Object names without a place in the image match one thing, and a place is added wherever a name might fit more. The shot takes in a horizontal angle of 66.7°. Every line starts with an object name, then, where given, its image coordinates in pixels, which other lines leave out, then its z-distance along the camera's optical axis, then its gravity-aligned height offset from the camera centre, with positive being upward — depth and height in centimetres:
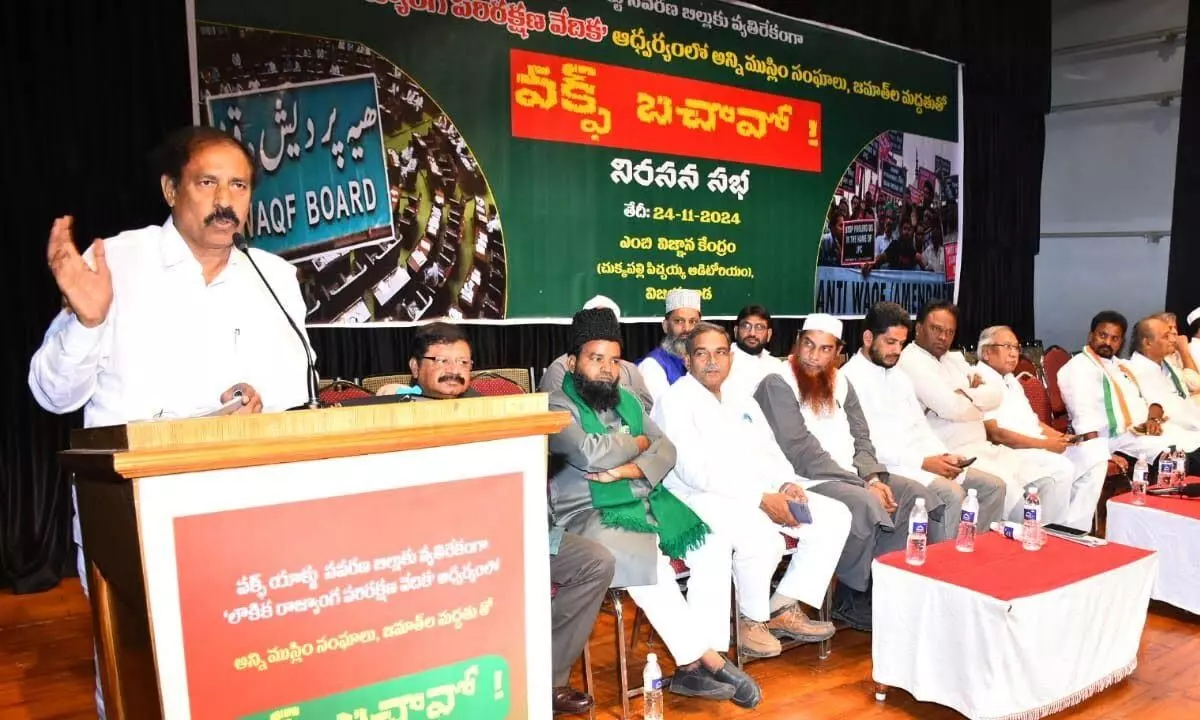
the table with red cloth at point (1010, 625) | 257 -104
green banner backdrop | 428 +75
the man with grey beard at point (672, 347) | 432 -34
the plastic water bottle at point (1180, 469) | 414 -91
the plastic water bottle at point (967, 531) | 307 -86
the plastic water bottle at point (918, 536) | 291 -85
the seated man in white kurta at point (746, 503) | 314 -80
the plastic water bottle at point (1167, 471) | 414 -92
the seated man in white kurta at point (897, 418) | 403 -64
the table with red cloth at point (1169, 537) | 358 -106
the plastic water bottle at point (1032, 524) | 306 -85
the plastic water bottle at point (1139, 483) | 382 -90
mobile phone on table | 312 -92
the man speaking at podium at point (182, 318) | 185 -6
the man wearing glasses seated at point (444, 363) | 266 -23
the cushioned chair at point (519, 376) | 420 -43
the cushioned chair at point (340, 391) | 339 -40
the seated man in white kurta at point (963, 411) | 433 -65
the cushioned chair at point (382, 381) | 382 -40
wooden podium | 128 -43
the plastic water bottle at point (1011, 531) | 317 -89
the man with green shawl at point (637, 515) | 281 -73
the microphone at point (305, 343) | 177 -11
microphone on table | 388 -94
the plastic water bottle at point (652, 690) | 256 -116
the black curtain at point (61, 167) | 381 +54
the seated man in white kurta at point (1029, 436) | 464 -83
